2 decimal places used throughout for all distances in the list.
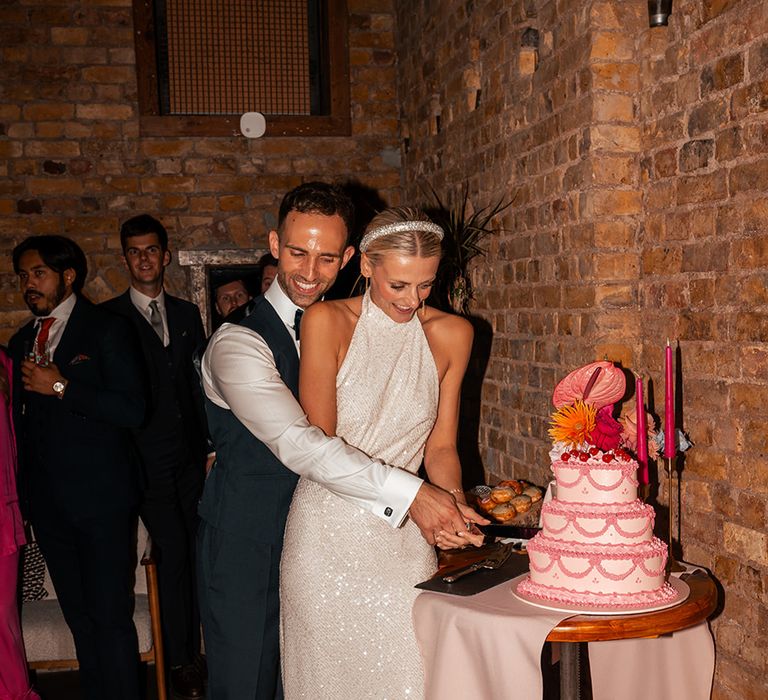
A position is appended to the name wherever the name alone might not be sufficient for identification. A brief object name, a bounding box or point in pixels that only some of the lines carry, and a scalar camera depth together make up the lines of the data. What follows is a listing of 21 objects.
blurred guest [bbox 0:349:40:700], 3.47
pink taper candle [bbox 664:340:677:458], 2.07
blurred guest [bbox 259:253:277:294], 4.96
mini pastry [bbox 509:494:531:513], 2.85
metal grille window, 5.64
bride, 2.16
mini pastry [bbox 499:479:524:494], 3.01
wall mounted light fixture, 2.90
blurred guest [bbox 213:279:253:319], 5.38
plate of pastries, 2.82
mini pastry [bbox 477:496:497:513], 2.91
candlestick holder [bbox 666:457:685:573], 2.21
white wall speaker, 5.70
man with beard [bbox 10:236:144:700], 3.41
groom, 2.30
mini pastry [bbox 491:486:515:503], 2.91
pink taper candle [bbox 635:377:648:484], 2.13
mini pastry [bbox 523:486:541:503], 2.93
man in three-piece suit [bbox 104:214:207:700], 4.22
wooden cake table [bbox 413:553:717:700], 1.89
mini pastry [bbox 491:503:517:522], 2.79
